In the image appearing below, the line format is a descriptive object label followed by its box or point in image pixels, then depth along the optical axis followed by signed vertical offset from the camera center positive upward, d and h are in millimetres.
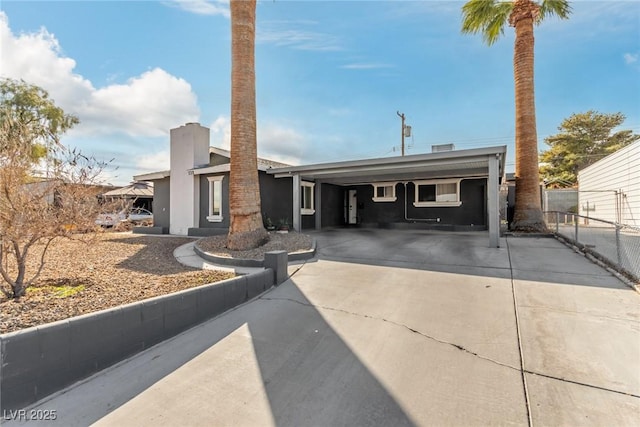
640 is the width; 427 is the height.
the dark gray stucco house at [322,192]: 11716 +1247
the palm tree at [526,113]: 10744 +3826
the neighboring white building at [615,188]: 11680 +1274
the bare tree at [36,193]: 3602 +353
